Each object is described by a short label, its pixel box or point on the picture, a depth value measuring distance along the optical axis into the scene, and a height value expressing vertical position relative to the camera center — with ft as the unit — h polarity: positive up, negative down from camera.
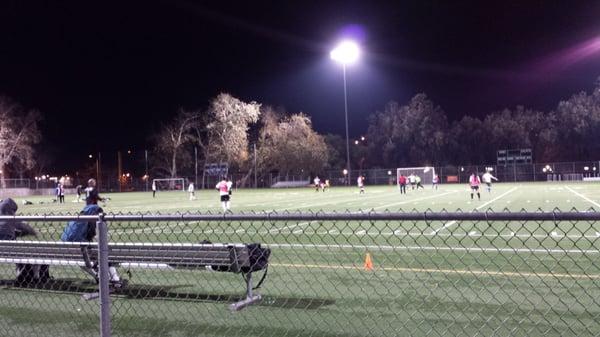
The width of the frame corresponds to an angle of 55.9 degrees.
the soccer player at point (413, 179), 160.81 -2.26
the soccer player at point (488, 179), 116.02 -2.11
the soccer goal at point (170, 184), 242.99 -2.30
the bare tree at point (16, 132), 226.17 +21.01
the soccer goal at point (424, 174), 225.15 -1.33
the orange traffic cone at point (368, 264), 28.58 -4.63
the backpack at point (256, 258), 20.20 -2.97
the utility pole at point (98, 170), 271.20 +6.91
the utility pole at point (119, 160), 316.68 +11.58
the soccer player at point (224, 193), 81.30 -2.37
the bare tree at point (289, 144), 251.39 +13.67
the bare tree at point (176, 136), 248.11 +18.85
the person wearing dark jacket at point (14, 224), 27.71 -1.95
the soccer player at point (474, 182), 96.82 -2.24
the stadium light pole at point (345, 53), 176.55 +37.89
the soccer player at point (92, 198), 30.50 -0.90
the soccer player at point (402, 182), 128.66 -2.42
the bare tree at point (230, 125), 242.17 +22.64
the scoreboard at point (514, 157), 243.81 +4.87
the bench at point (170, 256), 19.80 -2.83
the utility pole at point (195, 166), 257.34 +5.58
